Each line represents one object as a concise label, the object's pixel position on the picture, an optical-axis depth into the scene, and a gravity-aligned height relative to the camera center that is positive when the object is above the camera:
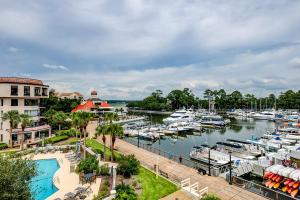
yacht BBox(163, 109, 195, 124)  85.91 -7.41
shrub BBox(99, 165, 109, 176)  25.28 -8.37
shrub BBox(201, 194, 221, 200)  16.86 -7.69
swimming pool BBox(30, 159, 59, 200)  21.70 -9.40
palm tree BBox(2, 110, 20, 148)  36.94 -3.05
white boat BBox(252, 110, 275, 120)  99.32 -7.35
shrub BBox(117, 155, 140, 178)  24.67 -7.86
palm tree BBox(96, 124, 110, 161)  30.25 -4.39
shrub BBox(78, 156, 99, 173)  24.37 -7.54
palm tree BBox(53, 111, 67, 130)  51.84 -4.48
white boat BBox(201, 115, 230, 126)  79.23 -7.94
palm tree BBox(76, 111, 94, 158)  35.47 -3.07
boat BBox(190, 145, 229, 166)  35.88 -10.03
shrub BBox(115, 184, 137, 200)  17.58 -7.91
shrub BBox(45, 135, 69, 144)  41.50 -7.92
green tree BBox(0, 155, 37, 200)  11.85 -4.57
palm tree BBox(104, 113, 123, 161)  30.06 -4.27
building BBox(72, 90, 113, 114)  91.69 -2.80
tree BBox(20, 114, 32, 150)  37.50 -3.76
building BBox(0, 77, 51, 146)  40.34 -0.74
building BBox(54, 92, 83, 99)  139.77 +2.95
